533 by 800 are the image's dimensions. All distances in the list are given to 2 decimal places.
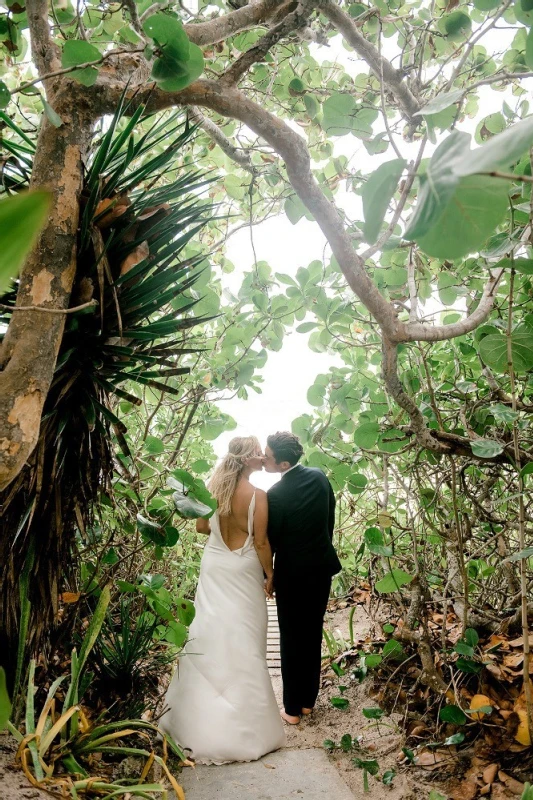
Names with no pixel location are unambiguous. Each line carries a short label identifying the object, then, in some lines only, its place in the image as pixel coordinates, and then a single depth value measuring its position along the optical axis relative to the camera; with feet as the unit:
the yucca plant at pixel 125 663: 6.23
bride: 7.37
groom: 8.85
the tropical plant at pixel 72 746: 3.77
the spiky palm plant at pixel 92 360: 3.82
